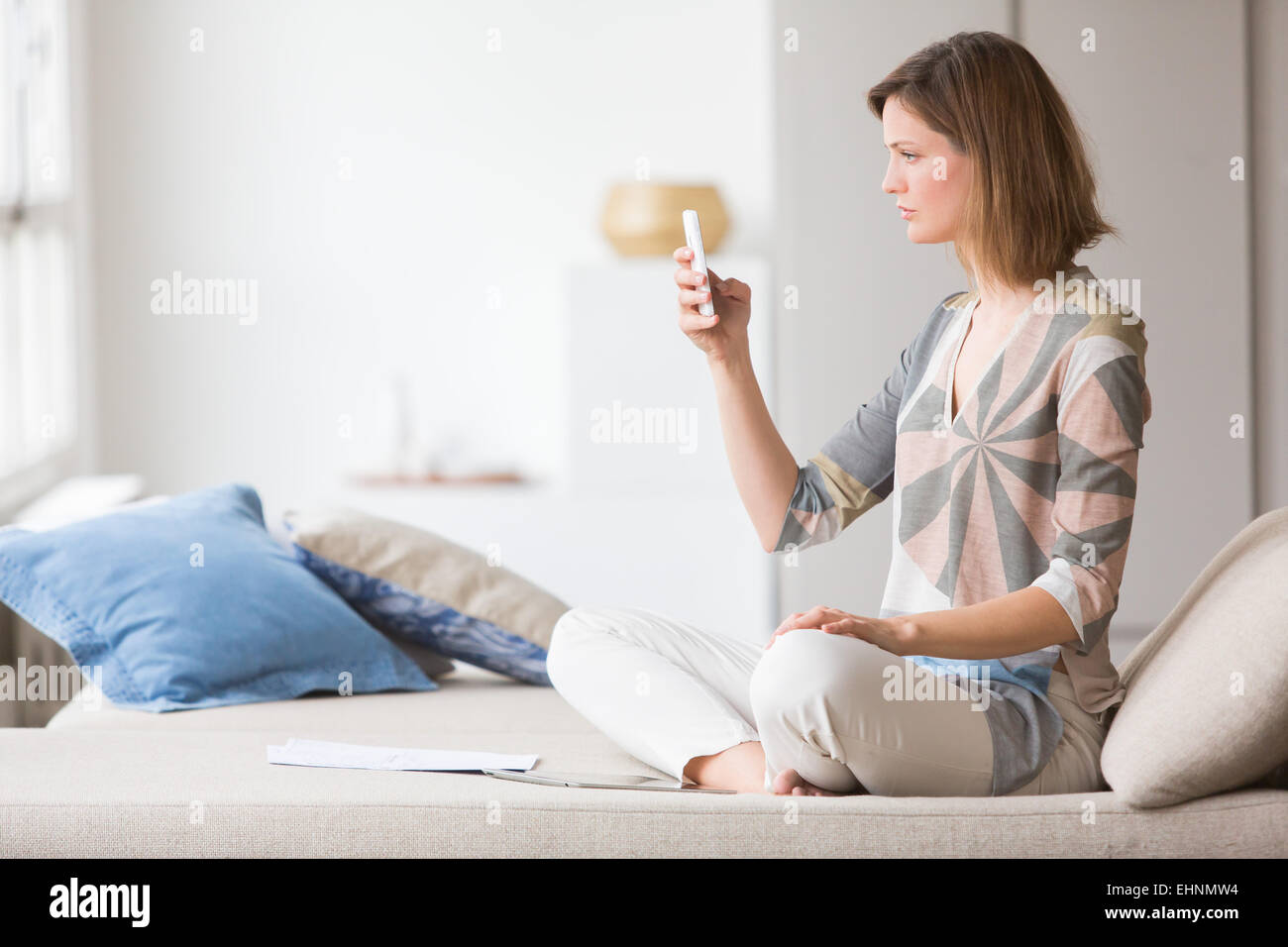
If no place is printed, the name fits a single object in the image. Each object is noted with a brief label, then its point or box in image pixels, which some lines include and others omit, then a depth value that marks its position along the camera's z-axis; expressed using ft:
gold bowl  21.58
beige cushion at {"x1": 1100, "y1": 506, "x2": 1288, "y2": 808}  11.21
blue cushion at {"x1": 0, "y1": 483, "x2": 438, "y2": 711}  13.41
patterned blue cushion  14.18
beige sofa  11.29
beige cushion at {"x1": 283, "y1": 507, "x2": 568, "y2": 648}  14.20
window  18.70
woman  11.33
